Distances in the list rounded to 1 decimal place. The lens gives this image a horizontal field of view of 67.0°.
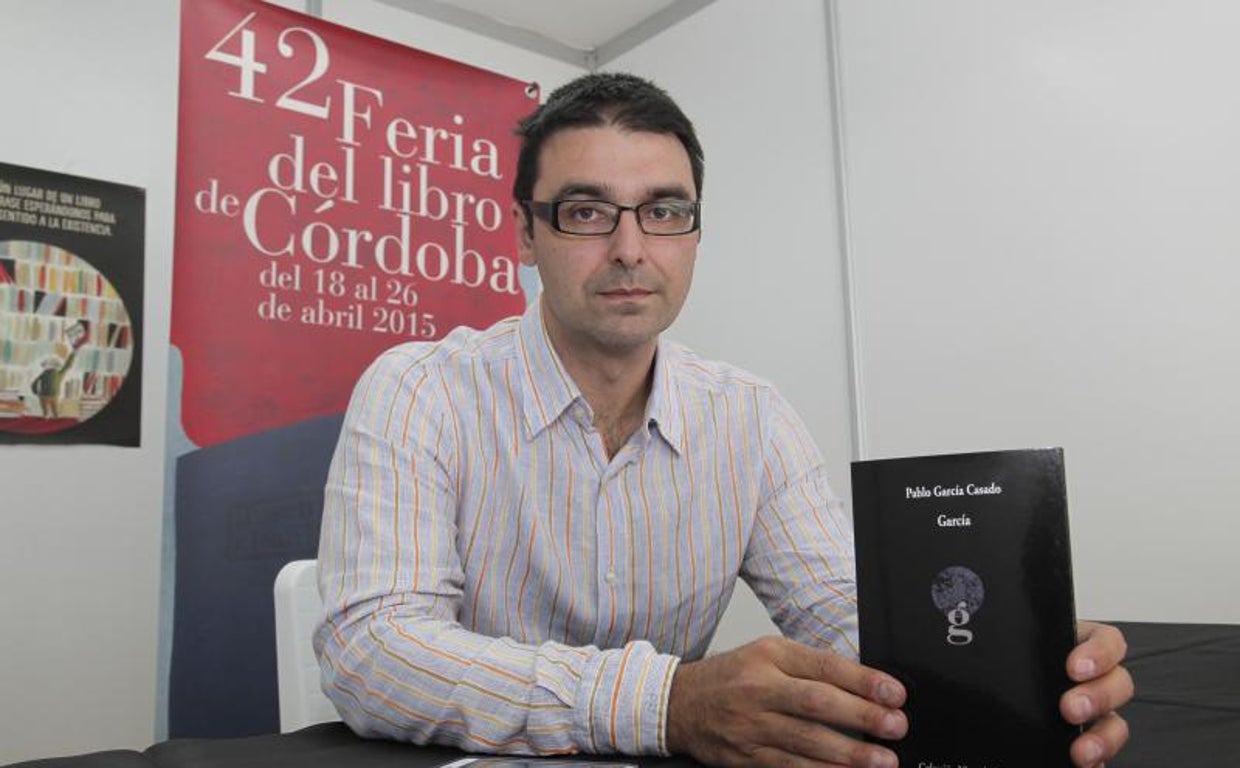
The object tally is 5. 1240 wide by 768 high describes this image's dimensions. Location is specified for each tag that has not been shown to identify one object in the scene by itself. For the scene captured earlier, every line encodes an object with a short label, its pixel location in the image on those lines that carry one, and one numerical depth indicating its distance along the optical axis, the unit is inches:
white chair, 49.2
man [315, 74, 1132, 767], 34.1
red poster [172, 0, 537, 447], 99.2
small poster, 91.7
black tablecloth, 28.9
